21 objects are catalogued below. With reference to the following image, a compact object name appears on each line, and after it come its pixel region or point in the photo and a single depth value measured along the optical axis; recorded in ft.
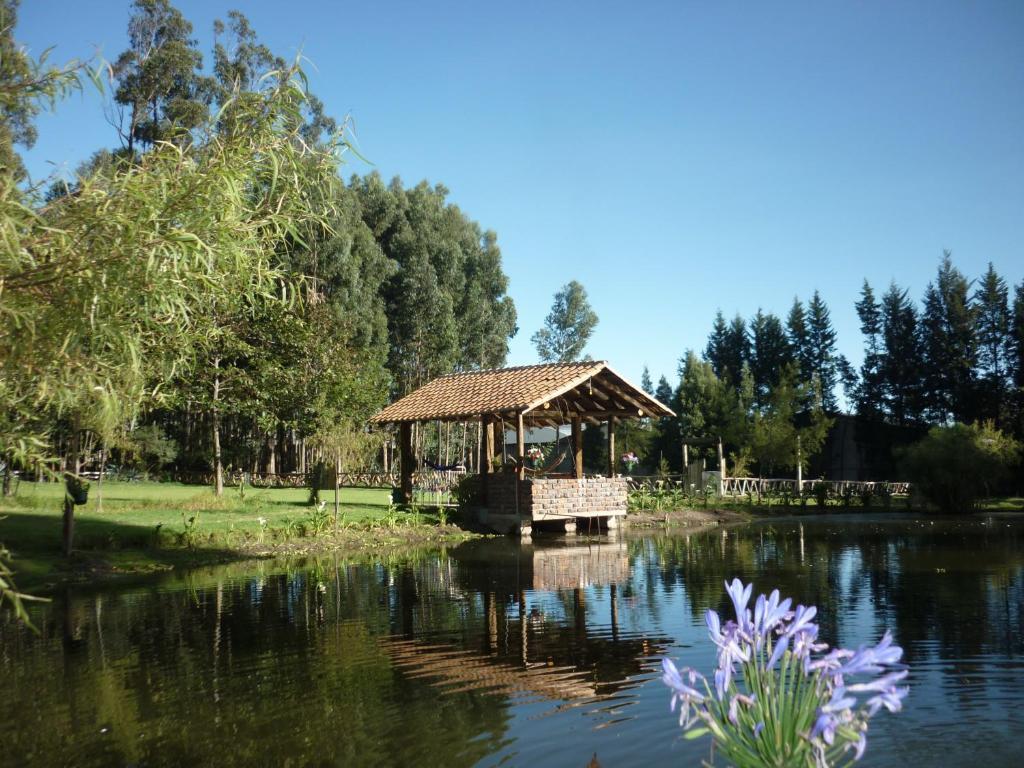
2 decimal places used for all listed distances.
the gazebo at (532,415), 76.07
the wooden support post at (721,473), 115.44
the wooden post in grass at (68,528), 48.24
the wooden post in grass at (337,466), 69.90
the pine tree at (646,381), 219.82
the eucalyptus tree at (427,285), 153.28
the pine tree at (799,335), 201.05
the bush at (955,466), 97.80
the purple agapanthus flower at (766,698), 8.20
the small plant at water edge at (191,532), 57.31
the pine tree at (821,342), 200.34
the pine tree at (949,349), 166.50
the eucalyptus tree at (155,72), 125.80
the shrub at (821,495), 112.78
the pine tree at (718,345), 210.18
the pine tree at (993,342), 161.79
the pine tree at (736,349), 206.69
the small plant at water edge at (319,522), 64.80
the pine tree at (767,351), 200.95
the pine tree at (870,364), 180.24
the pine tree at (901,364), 175.42
